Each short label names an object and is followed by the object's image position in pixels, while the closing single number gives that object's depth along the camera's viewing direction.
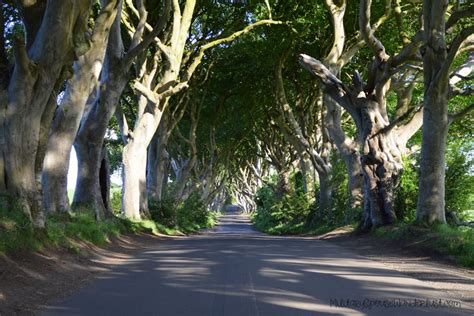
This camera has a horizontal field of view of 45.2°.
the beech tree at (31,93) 9.53
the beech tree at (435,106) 13.17
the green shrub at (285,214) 29.14
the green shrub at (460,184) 16.92
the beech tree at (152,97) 20.70
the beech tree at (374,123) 16.66
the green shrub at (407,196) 16.88
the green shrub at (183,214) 27.36
